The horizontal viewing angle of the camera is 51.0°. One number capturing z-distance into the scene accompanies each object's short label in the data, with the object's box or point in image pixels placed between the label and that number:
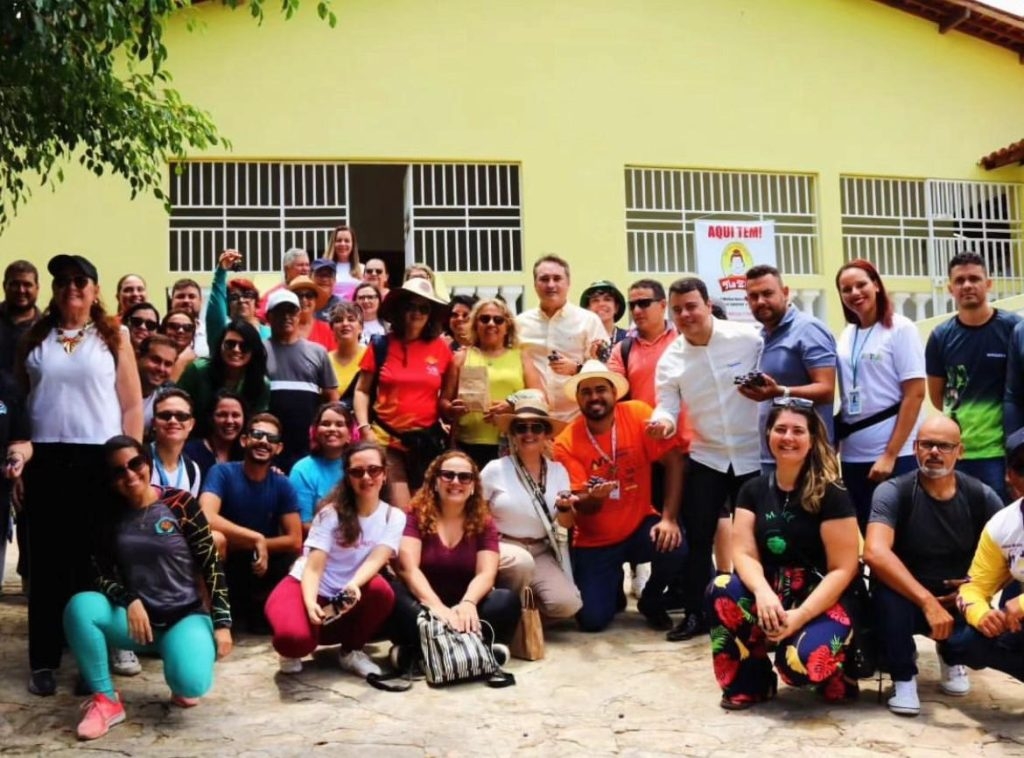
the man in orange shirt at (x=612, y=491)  5.85
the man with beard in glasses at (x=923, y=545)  4.54
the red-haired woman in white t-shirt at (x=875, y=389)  5.21
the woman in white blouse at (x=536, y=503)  5.71
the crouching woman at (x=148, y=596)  4.48
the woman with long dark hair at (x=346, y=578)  4.95
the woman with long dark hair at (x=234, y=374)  5.84
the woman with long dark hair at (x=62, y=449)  4.72
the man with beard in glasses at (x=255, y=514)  5.46
